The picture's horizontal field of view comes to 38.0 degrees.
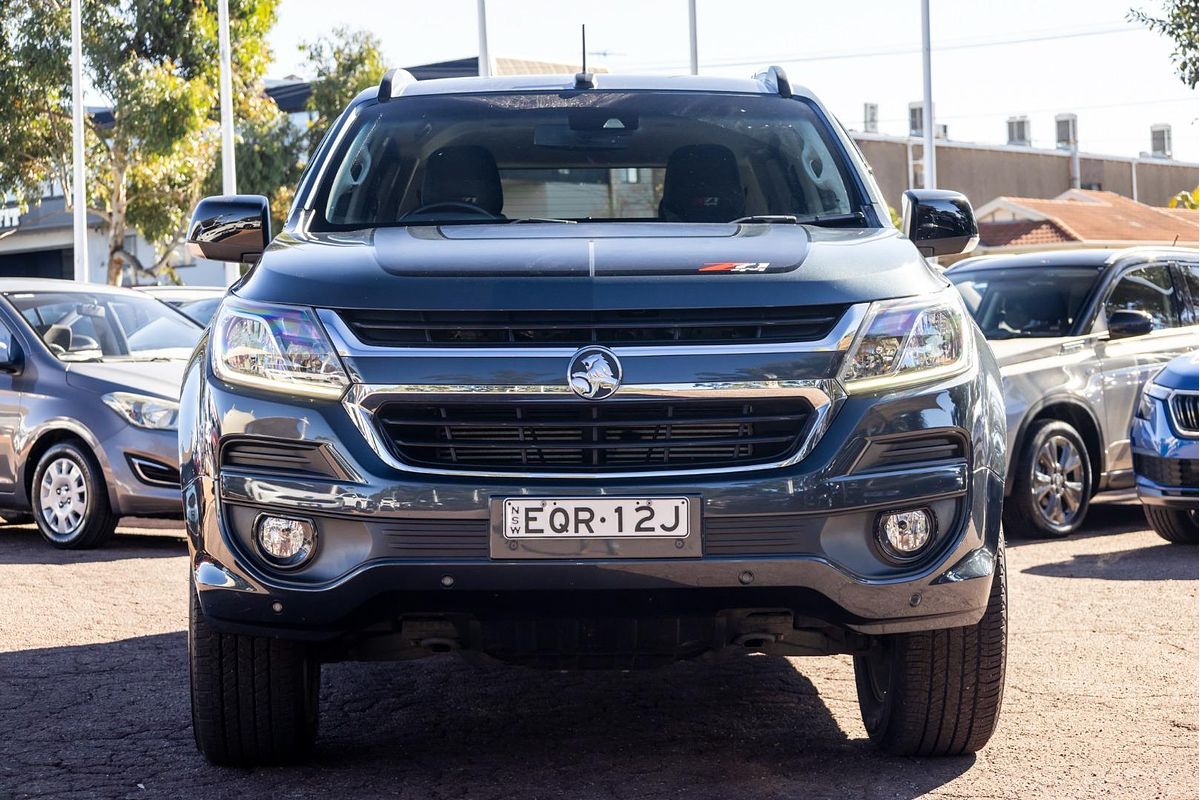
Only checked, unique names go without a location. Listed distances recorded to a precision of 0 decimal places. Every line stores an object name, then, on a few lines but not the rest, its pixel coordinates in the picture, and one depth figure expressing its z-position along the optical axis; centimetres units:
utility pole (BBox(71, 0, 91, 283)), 3089
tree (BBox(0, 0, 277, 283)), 3234
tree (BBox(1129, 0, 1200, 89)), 1934
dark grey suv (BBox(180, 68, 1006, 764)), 385
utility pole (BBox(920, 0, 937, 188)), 3061
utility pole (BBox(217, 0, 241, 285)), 3092
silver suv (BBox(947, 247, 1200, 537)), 996
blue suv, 911
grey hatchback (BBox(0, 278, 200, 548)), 966
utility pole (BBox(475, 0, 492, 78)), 3297
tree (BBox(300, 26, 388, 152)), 4019
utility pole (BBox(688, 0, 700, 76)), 3256
